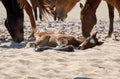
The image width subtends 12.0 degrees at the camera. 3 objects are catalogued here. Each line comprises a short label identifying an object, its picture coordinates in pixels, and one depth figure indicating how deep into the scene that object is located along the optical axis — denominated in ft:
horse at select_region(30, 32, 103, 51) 37.64
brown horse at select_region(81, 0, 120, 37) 31.33
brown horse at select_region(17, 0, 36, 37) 49.17
